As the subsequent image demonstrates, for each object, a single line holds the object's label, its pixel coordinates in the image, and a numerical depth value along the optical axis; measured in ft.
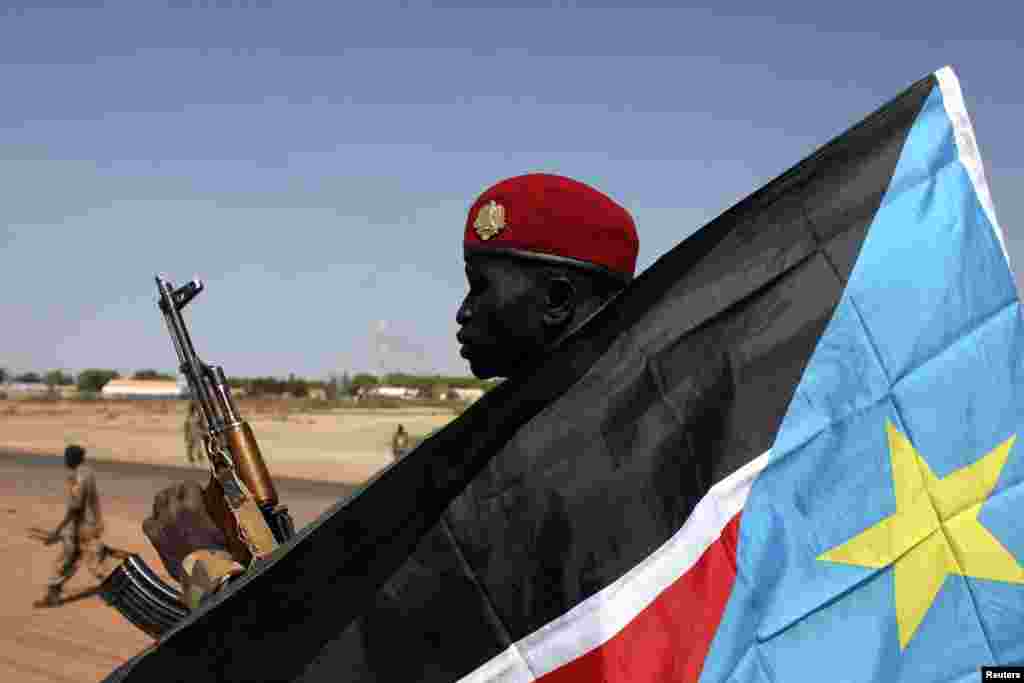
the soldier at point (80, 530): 35.40
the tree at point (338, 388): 402.31
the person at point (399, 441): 66.55
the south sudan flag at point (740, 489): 4.77
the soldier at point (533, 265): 5.73
